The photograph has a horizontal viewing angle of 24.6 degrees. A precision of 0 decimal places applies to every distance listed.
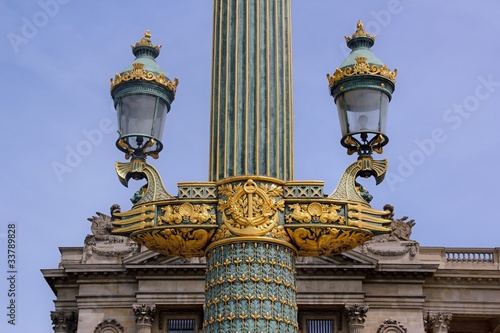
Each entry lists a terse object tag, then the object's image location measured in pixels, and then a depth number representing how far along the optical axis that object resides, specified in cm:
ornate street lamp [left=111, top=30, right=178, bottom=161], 1323
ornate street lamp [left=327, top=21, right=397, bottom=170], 1304
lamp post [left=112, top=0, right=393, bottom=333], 1134
